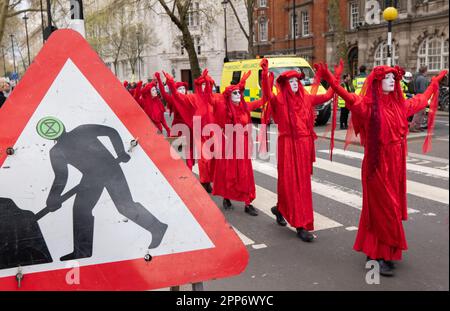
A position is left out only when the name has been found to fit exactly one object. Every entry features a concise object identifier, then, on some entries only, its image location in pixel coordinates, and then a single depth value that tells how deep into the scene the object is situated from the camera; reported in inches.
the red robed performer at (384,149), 143.3
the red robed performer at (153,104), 417.7
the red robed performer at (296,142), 191.2
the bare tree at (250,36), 872.9
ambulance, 634.8
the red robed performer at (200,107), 260.4
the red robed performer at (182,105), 265.9
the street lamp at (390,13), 444.2
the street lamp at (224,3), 1023.0
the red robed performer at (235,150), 236.1
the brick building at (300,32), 996.6
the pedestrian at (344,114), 578.8
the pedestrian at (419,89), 470.3
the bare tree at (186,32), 859.4
